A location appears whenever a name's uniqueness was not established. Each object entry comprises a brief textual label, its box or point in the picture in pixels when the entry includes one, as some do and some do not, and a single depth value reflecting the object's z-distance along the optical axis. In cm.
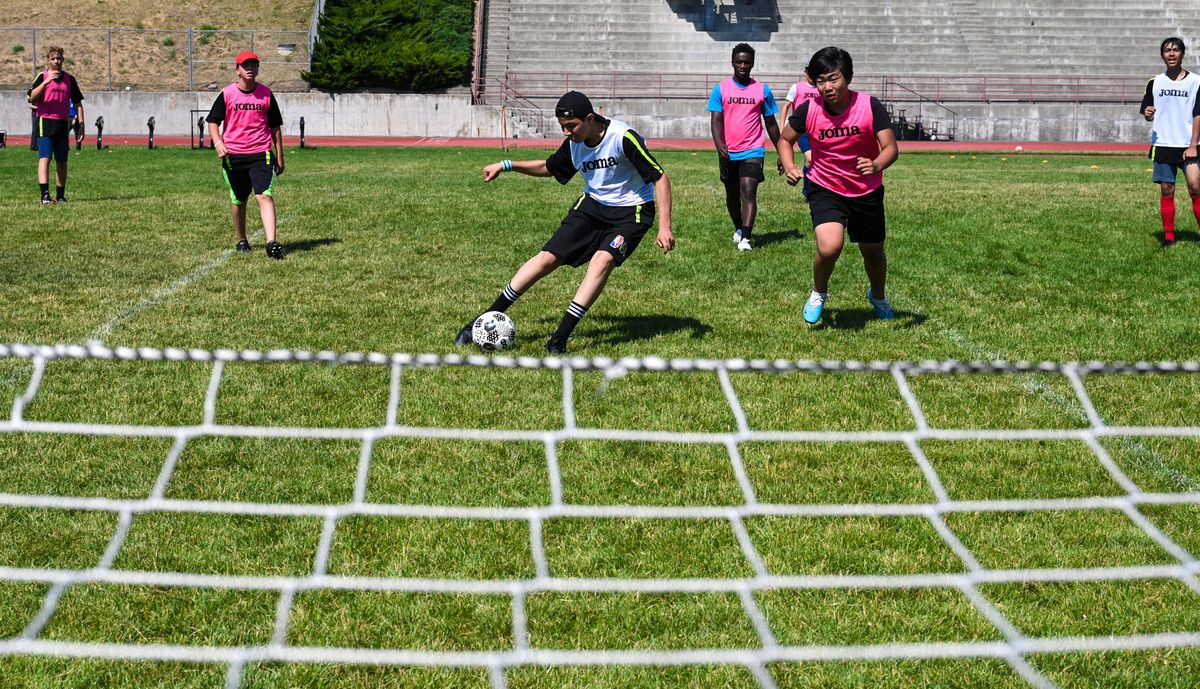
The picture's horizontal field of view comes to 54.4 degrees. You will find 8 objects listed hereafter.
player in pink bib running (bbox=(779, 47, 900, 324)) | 729
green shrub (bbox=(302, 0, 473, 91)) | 3625
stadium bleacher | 3712
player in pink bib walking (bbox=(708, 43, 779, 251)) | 1102
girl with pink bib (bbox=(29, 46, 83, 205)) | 1436
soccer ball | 699
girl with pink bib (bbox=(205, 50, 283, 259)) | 1065
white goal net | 319
